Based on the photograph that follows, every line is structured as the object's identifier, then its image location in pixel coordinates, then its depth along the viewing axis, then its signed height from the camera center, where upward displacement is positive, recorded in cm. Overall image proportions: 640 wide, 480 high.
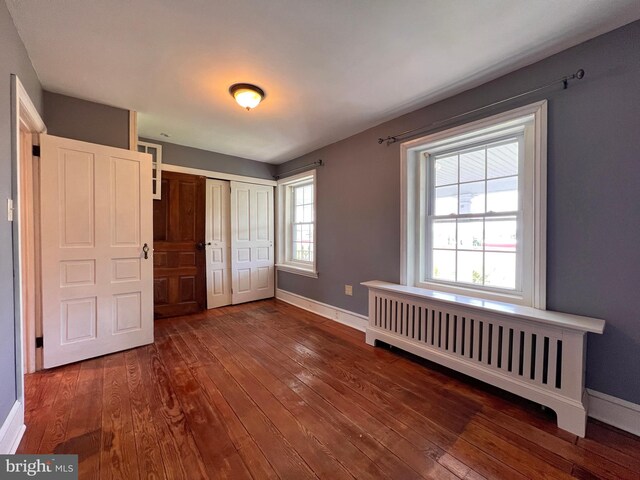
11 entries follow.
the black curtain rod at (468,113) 181 +109
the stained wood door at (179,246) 372 -15
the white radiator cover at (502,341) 164 -81
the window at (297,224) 431 +21
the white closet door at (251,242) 441 -10
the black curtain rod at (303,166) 391 +110
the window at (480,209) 202 +25
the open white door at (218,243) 419 -11
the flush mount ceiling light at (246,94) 231 +127
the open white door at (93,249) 232 -13
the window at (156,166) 360 +96
